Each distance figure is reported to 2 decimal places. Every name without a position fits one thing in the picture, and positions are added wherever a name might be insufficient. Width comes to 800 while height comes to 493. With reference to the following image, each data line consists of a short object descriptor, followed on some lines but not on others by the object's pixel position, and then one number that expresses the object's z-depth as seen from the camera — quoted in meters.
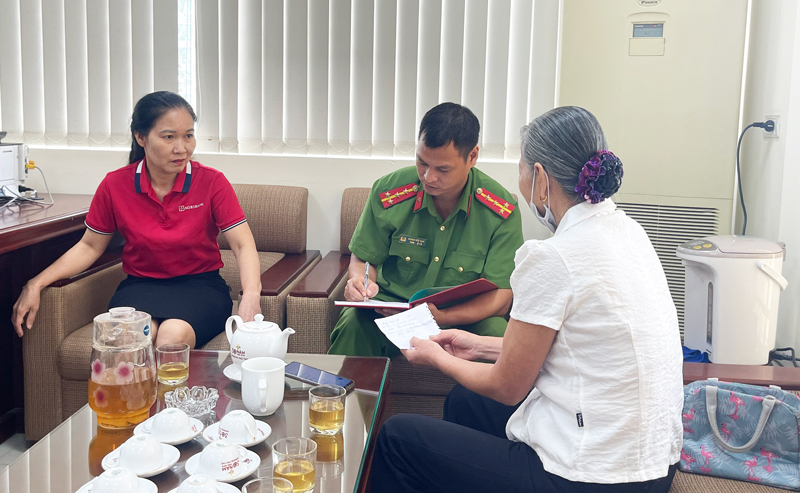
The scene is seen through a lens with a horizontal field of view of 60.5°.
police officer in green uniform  2.12
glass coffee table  1.17
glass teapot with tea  1.29
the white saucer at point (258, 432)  1.25
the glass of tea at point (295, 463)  1.08
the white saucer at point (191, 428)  1.24
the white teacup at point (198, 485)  0.95
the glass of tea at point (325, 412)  1.34
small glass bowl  1.39
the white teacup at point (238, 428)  1.23
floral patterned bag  1.43
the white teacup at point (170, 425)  1.23
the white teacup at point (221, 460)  1.10
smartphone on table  1.59
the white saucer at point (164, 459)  1.12
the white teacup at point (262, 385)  1.36
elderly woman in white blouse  1.22
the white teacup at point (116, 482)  0.97
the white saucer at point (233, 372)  1.58
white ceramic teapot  1.50
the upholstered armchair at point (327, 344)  2.20
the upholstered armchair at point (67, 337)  2.19
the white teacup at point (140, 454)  1.11
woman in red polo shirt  2.18
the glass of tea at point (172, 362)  1.54
